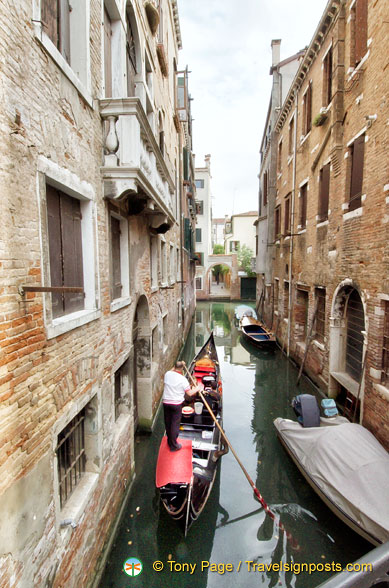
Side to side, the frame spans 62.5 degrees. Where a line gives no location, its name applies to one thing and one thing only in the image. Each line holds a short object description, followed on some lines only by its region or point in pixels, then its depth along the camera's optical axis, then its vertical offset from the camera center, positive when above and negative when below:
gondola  4.20 -3.05
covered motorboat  3.91 -2.97
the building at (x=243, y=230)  37.84 +3.89
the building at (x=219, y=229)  65.00 +7.13
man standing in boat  4.75 -2.08
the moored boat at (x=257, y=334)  14.39 -3.39
